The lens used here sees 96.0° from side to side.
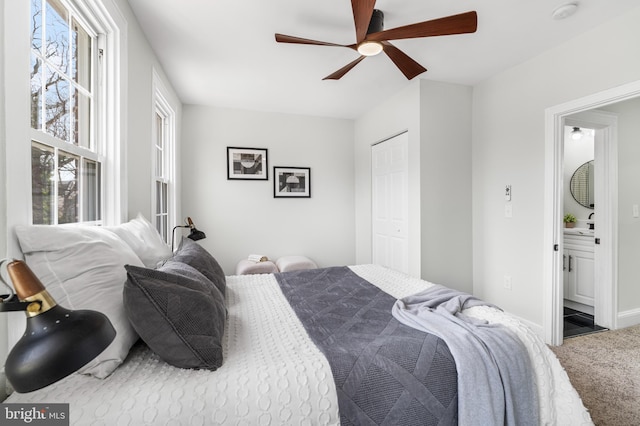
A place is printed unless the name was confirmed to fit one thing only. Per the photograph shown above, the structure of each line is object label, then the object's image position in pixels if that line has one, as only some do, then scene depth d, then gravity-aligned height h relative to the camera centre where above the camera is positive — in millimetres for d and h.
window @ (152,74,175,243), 2881 +503
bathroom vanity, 3199 -680
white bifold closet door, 3396 +94
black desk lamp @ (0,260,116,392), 484 -223
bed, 838 -556
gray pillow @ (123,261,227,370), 963 -383
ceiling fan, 1559 +1061
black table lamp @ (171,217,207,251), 2614 -225
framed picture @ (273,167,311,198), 4176 +411
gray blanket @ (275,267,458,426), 990 -592
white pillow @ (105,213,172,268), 1494 -168
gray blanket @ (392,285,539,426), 1056 -627
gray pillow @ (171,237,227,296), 1600 -297
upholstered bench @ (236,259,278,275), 3625 -732
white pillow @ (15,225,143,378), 909 -211
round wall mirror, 3705 +314
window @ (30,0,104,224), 1168 +440
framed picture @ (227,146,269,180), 3988 +656
